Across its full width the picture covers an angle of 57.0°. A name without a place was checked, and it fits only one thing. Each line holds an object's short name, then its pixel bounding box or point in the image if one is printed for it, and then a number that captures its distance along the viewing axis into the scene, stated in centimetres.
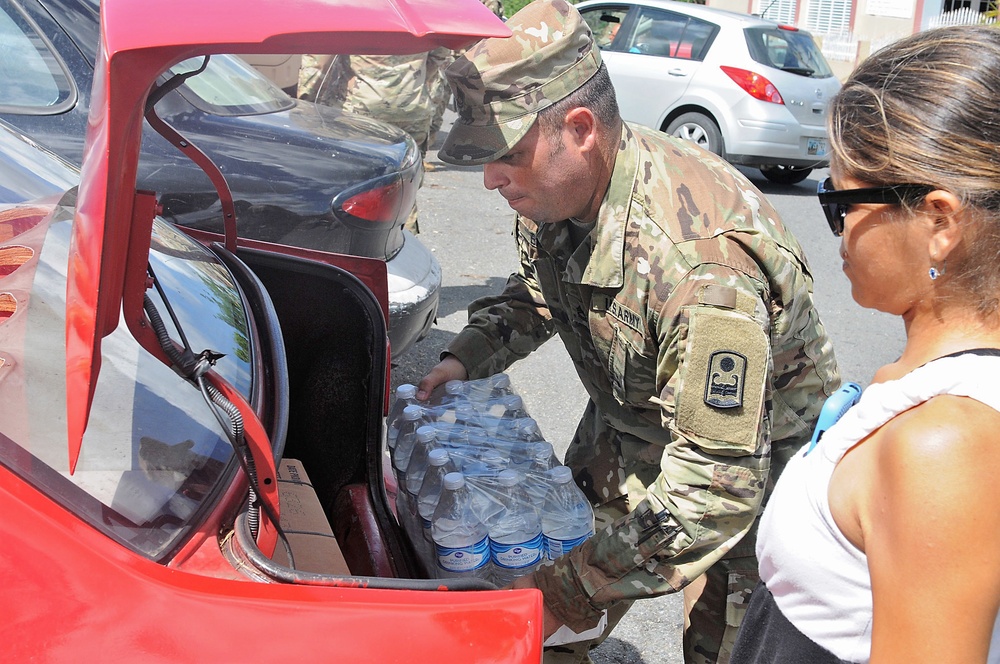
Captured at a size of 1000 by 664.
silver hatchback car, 941
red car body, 112
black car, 330
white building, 2128
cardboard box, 176
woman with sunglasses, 102
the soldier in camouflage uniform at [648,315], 174
